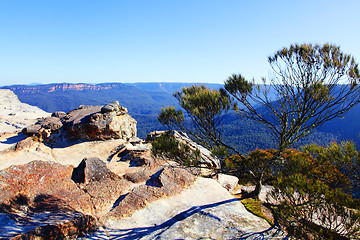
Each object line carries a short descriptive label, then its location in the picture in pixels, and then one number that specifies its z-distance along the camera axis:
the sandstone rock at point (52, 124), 20.52
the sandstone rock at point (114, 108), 21.00
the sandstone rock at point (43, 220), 6.21
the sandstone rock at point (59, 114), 25.50
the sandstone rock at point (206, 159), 14.30
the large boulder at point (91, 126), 19.62
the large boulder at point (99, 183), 9.45
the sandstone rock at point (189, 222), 7.45
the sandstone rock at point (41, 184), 8.02
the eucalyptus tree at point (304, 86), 8.26
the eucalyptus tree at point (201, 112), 9.34
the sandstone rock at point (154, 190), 9.03
